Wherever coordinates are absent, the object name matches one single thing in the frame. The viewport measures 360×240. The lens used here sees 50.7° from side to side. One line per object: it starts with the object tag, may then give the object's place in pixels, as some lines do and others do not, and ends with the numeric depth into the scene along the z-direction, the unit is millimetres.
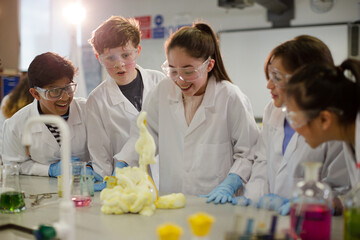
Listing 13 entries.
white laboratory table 1452
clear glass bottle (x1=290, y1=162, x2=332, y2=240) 1322
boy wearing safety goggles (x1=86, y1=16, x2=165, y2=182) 2506
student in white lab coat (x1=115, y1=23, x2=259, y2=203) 2156
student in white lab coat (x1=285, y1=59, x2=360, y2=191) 1466
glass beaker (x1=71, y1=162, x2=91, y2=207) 1853
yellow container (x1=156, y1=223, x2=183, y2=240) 1148
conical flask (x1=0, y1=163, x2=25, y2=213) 1796
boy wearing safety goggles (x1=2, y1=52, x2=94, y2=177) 2504
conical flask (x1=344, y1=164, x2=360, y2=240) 1216
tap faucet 1294
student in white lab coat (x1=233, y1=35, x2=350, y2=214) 1827
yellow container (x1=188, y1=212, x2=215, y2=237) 1156
